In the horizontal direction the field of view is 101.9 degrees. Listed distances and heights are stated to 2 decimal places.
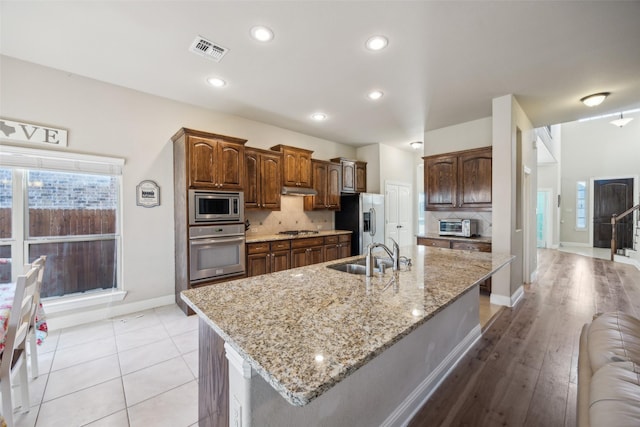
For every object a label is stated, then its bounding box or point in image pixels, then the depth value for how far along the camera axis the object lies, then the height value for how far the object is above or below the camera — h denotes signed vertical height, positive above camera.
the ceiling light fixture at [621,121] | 5.75 +2.00
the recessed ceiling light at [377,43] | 2.31 +1.54
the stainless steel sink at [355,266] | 2.08 -0.43
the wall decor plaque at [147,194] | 3.34 +0.25
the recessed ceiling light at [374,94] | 3.37 +1.56
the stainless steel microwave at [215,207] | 3.25 +0.08
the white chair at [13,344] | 1.37 -0.73
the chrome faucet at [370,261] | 1.66 -0.32
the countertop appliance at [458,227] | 4.23 -0.27
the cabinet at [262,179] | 4.04 +0.54
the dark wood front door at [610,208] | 7.64 +0.09
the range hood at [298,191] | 4.44 +0.37
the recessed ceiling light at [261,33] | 2.19 +1.55
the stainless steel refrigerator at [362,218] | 5.20 -0.13
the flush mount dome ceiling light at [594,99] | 3.39 +1.49
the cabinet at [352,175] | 5.46 +0.80
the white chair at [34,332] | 1.94 -0.90
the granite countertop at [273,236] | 3.90 -0.40
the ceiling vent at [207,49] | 2.35 +1.55
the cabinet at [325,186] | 5.03 +0.53
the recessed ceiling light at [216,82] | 3.03 +1.56
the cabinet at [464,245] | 3.78 -0.51
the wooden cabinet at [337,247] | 4.75 -0.66
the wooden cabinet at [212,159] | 3.24 +0.71
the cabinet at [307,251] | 4.25 -0.66
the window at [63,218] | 2.67 -0.05
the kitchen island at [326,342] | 0.78 -0.43
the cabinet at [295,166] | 4.50 +0.83
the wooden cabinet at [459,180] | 4.02 +0.52
